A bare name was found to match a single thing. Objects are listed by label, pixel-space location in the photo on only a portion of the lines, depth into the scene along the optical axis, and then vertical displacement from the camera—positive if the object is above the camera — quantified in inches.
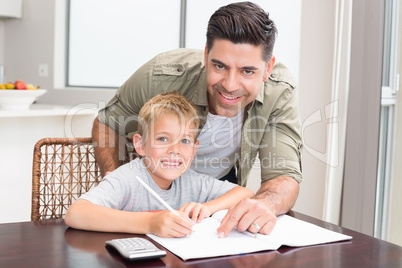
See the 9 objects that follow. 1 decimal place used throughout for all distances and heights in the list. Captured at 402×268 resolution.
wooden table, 38.0 -13.2
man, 60.9 -2.1
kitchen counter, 117.4 -7.1
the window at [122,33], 147.2 +15.7
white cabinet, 167.8 +23.9
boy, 52.1 -10.0
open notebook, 40.6 -12.9
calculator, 37.9 -12.3
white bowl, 120.9 -4.0
